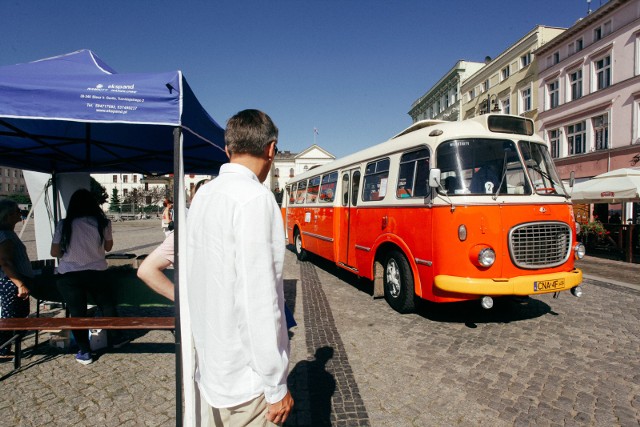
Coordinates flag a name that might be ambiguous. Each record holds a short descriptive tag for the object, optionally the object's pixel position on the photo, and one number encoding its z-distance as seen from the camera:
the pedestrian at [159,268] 3.33
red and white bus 4.72
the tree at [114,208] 45.59
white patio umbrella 11.78
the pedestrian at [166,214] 14.17
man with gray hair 1.43
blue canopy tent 2.90
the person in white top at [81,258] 4.07
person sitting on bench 4.06
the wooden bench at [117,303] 3.70
